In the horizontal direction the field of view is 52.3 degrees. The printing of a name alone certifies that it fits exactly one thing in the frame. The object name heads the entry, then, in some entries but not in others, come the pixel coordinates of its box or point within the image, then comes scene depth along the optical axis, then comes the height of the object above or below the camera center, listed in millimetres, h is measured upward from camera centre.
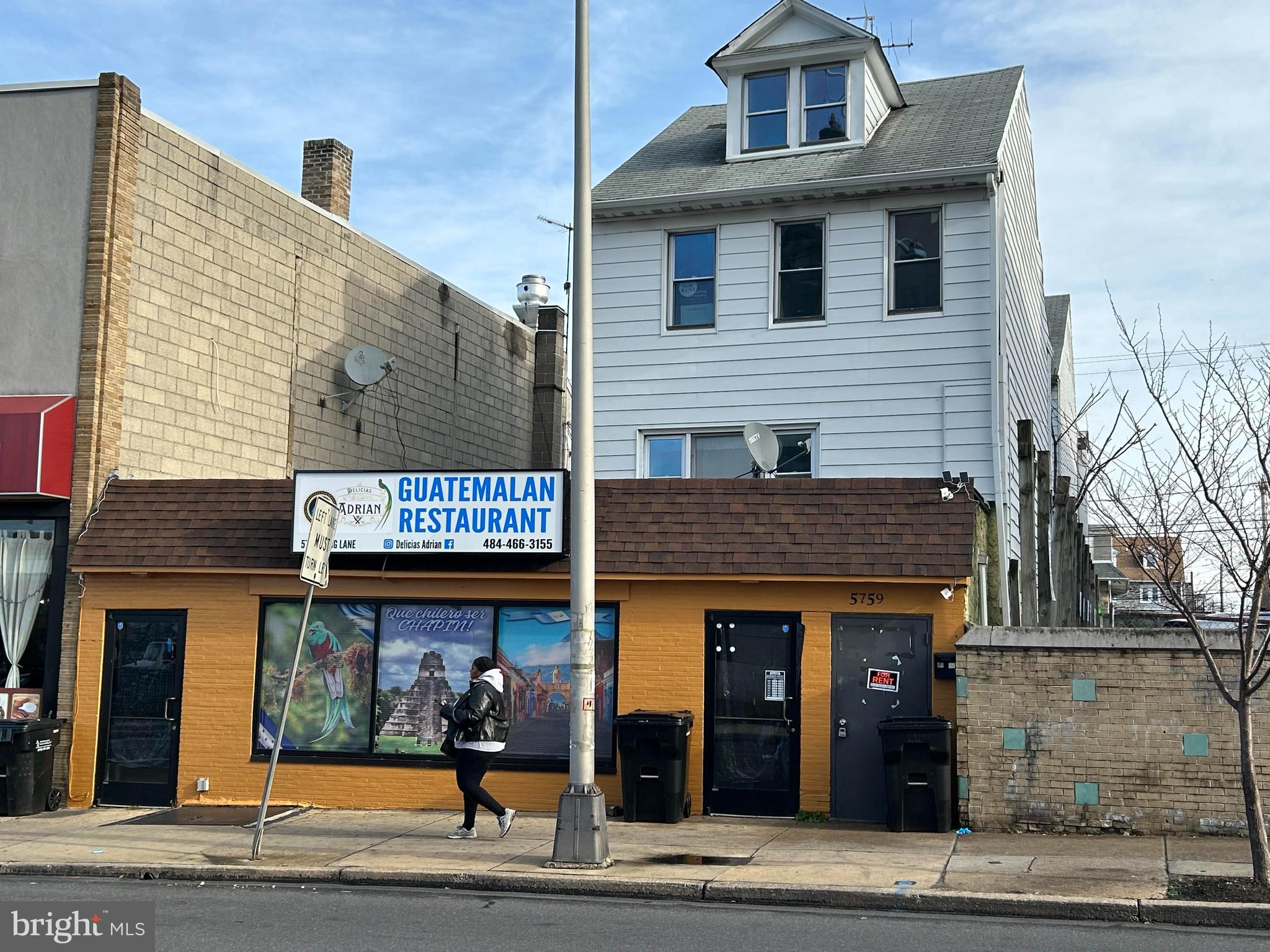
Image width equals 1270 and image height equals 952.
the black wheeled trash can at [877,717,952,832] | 12078 -1062
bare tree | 9500 +952
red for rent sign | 12922 -204
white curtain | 14734 +720
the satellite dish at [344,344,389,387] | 18953 +4177
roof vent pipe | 27281 +7558
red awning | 14266 +2231
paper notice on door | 13234 -282
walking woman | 11633 -763
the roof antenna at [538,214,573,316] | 24922 +8225
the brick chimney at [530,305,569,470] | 25562 +5204
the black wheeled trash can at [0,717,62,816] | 13516 -1225
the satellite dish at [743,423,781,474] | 15461 +2531
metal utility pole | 10375 +303
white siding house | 16844 +5150
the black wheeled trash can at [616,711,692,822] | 12742 -1056
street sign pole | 10969 +756
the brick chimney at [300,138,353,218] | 20984 +7698
